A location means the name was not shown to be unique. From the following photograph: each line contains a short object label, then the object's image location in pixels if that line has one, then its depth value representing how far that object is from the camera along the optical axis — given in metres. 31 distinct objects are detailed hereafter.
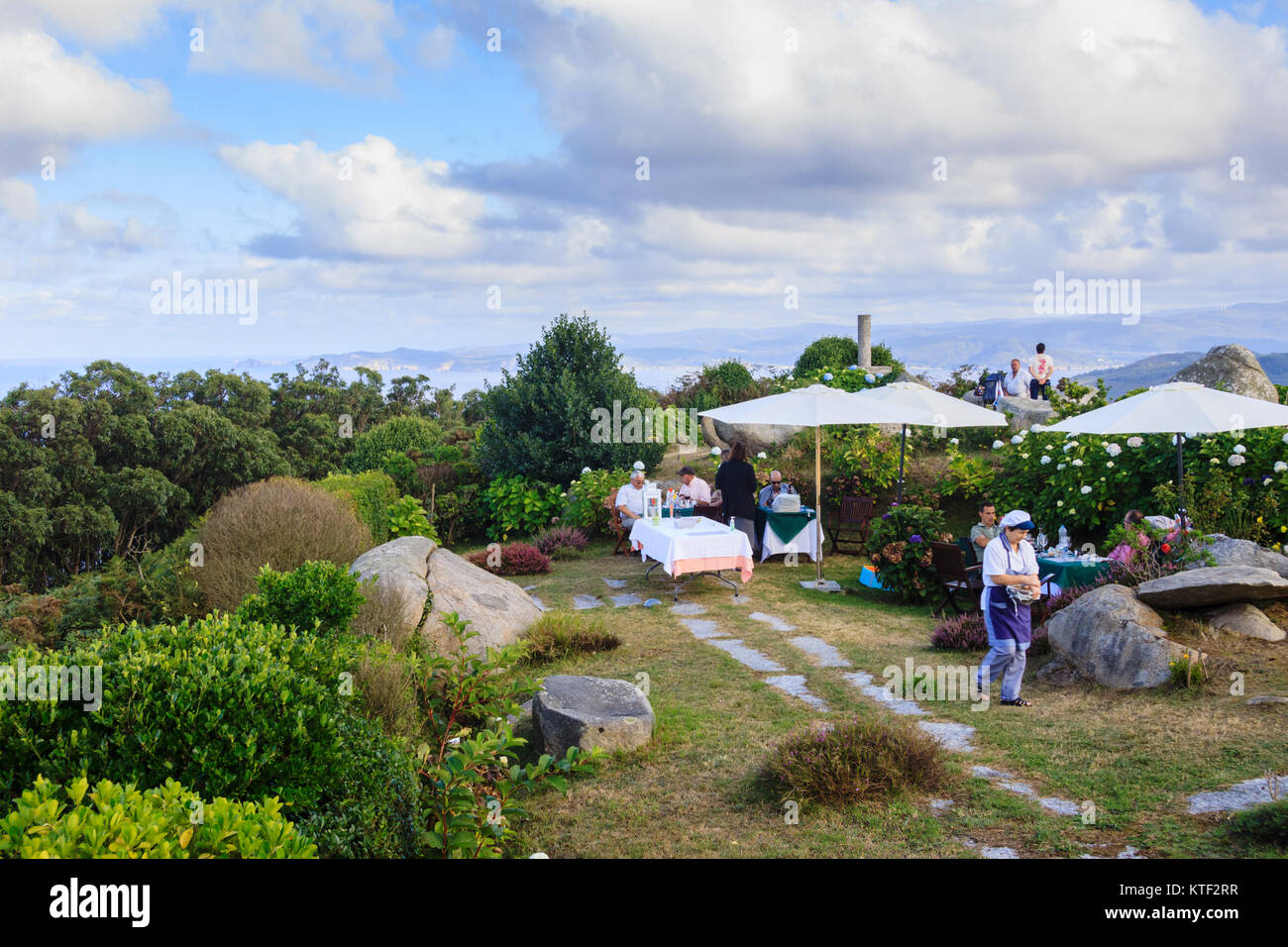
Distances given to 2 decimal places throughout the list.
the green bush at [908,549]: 10.40
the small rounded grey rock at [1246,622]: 7.22
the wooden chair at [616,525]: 13.88
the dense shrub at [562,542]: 13.95
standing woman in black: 11.95
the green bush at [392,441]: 20.17
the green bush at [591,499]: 15.12
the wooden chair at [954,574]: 9.56
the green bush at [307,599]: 5.93
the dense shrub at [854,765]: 4.83
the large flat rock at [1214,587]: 7.16
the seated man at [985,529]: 9.05
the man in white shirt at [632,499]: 13.20
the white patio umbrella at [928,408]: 11.59
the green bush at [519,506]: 16.08
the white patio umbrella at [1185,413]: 8.96
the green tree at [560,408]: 16.86
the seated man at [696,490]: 13.12
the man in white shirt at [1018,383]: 20.32
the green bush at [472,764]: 4.03
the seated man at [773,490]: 12.90
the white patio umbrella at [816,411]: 11.23
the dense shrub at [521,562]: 12.78
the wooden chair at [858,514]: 13.51
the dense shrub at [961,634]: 8.23
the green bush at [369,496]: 13.15
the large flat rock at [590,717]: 5.59
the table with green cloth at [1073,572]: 9.00
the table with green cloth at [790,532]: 12.67
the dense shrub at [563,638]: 8.16
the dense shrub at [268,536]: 8.72
